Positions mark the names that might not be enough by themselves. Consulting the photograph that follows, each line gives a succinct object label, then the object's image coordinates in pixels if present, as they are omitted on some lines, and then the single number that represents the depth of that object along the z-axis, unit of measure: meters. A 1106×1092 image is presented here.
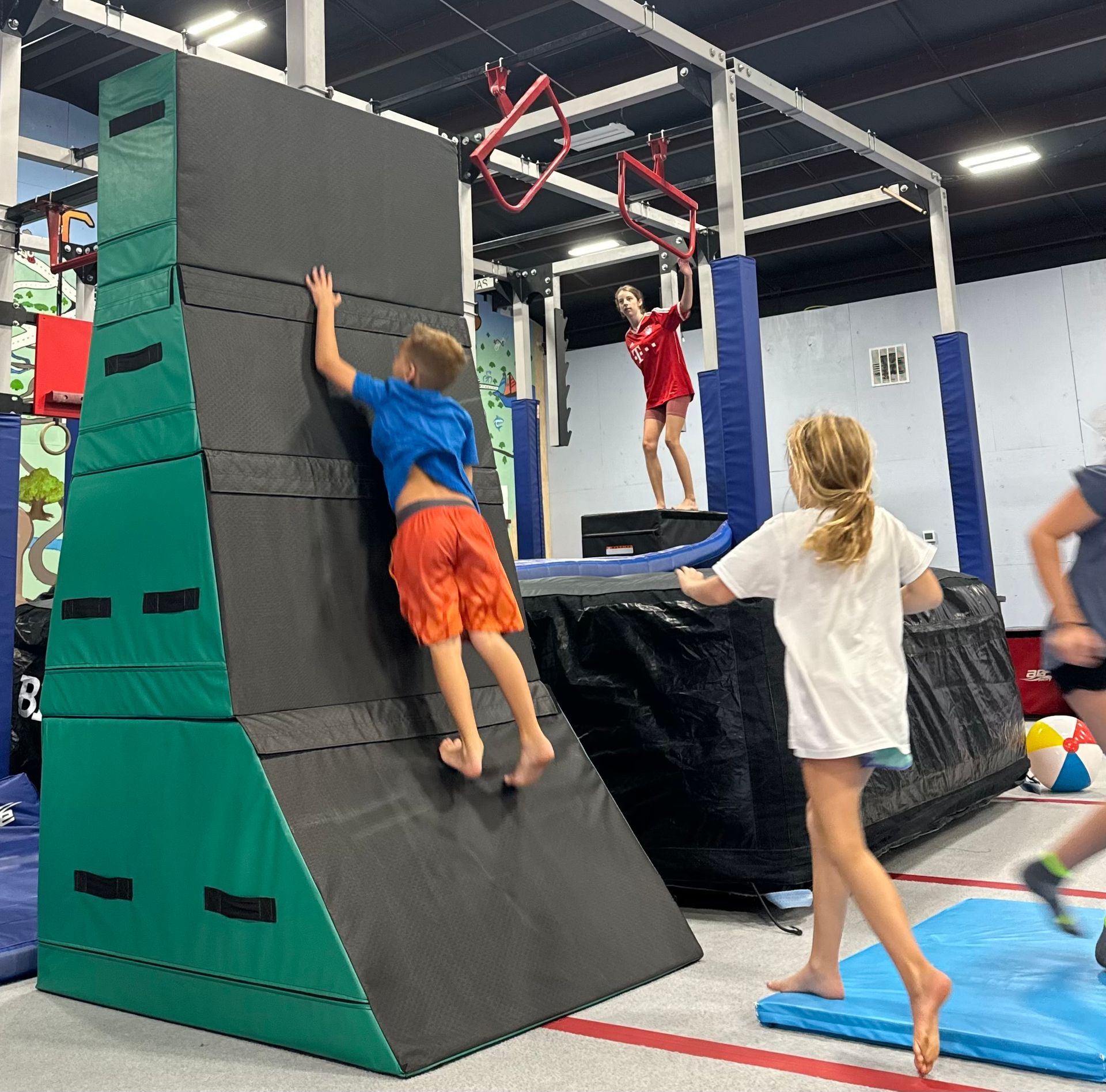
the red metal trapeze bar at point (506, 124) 5.41
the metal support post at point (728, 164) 5.52
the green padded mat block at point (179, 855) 2.28
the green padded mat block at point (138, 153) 2.74
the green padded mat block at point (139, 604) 2.52
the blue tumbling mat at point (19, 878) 2.90
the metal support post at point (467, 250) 6.43
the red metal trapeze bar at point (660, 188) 5.98
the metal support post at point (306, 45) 3.46
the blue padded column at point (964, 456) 7.47
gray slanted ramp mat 2.25
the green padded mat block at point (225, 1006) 2.16
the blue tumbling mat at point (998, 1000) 2.05
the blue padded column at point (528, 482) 8.37
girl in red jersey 6.91
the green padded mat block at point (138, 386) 2.63
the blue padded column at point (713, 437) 6.41
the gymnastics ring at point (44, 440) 7.88
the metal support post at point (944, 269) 7.70
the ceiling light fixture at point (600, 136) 7.05
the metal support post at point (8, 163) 4.36
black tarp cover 3.39
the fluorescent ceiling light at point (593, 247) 11.67
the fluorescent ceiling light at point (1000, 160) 9.59
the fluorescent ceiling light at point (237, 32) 7.41
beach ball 5.18
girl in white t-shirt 2.21
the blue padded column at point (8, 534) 4.12
